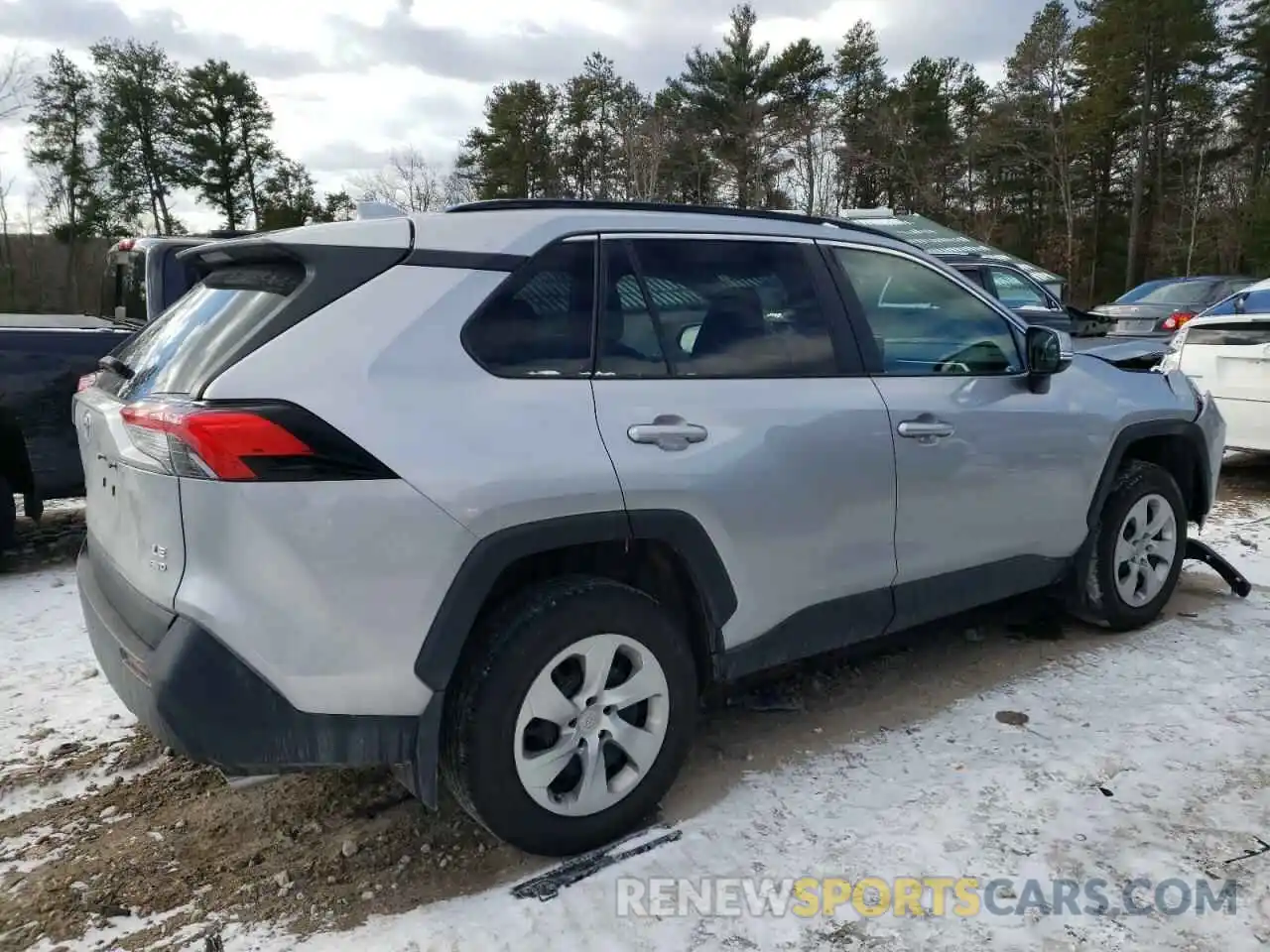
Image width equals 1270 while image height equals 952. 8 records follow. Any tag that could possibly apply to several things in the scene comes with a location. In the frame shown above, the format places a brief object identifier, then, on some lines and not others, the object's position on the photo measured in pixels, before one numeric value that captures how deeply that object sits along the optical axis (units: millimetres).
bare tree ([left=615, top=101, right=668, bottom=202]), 32562
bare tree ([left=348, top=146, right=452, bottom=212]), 37906
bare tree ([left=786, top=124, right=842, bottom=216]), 36031
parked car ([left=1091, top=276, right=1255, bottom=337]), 13195
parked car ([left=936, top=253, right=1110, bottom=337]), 9867
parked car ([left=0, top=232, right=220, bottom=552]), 5082
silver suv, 2091
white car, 6863
